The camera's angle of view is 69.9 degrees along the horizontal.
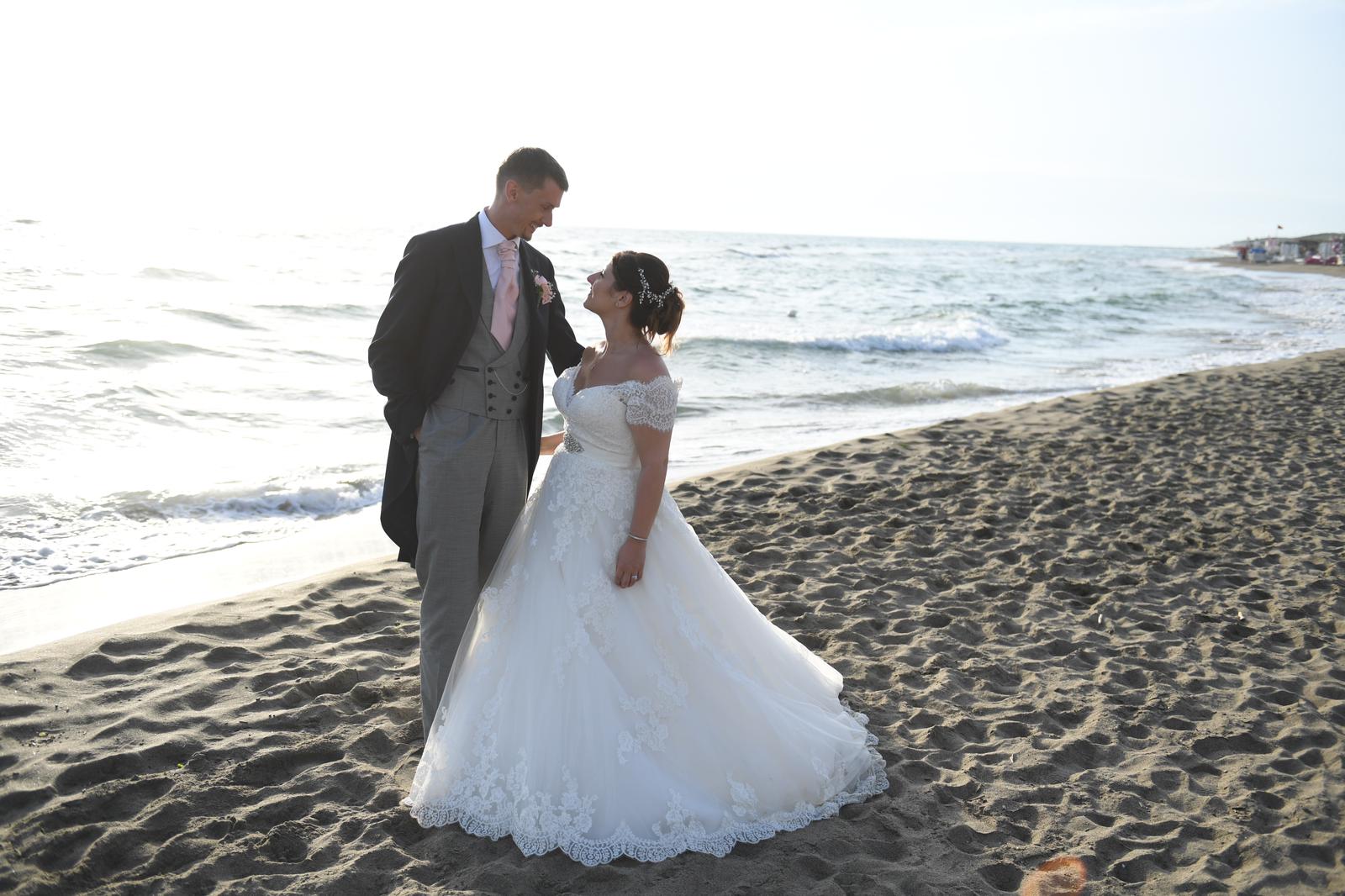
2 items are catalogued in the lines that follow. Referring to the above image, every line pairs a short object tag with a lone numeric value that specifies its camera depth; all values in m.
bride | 3.01
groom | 3.20
